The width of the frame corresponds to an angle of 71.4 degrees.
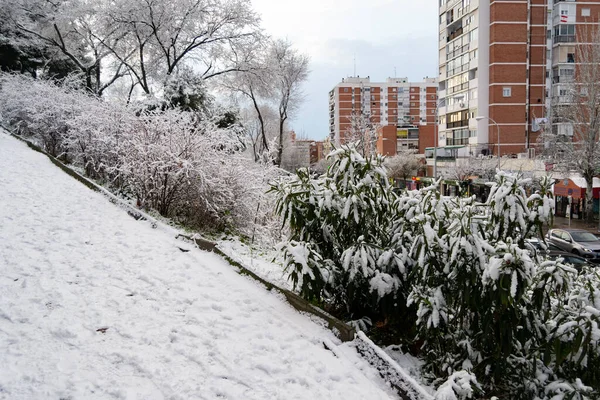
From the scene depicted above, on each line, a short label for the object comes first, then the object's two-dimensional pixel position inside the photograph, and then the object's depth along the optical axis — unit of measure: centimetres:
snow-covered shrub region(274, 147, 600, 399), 404
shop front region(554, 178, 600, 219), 2830
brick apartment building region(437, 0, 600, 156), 4144
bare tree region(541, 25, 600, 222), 2608
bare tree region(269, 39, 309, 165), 3464
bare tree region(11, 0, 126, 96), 2444
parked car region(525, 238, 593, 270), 1430
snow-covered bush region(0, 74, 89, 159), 1647
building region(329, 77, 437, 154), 9688
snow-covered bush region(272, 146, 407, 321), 511
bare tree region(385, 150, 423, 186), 5488
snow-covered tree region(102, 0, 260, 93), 2177
